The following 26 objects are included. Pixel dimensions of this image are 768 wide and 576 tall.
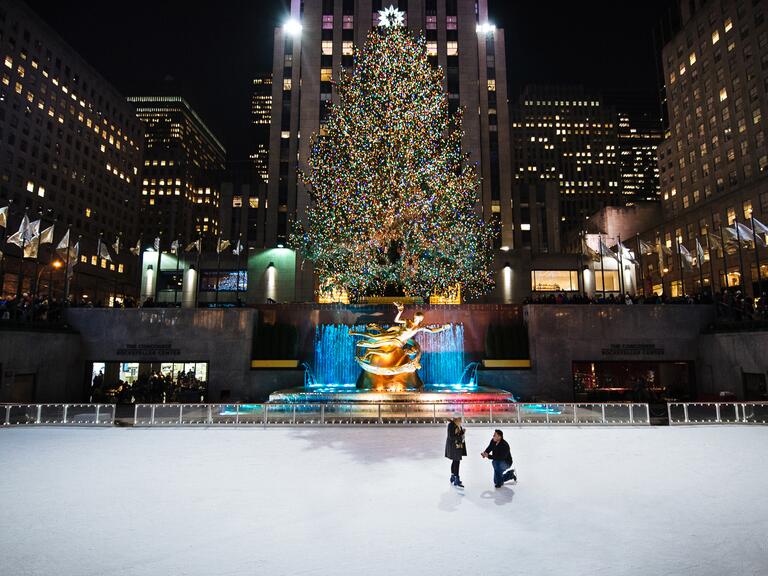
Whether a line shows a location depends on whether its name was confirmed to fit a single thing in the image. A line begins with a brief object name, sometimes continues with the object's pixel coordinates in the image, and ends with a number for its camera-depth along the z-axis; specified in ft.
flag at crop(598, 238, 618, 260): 102.76
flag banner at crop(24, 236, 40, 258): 82.28
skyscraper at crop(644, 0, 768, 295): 203.31
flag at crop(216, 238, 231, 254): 118.93
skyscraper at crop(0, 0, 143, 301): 246.47
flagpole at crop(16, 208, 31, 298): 83.25
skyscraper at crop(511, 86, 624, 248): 516.32
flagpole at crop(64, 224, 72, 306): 93.45
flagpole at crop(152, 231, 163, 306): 157.17
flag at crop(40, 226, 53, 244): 88.74
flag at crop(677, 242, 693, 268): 96.84
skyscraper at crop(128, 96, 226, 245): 463.83
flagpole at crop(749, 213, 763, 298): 87.61
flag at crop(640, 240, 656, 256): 104.68
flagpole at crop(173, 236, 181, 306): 165.05
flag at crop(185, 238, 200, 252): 119.94
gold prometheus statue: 72.13
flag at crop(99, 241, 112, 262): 100.32
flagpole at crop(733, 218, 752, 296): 87.35
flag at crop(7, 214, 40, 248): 83.25
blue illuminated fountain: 87.56
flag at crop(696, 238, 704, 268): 98.19
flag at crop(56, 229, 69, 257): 89.92
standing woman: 29.81
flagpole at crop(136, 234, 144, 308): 163.17
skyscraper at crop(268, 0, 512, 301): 174.91
